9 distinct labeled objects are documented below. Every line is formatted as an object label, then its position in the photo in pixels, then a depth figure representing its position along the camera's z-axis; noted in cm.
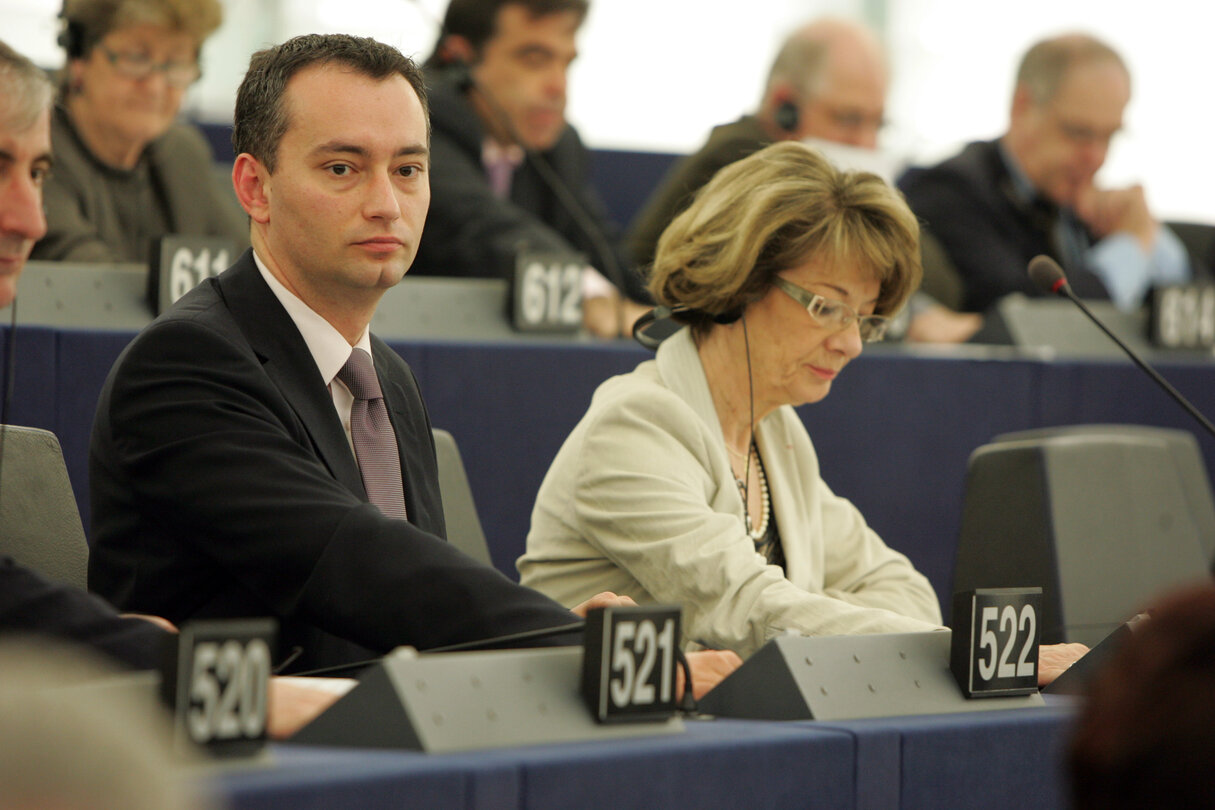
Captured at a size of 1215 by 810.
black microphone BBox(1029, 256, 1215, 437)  494
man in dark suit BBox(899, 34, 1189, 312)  696
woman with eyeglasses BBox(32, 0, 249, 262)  563
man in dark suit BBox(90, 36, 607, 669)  436
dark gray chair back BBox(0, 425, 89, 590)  456
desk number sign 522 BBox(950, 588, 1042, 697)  441
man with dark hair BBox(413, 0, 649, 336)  600
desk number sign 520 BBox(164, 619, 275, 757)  404
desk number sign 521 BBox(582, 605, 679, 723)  419
